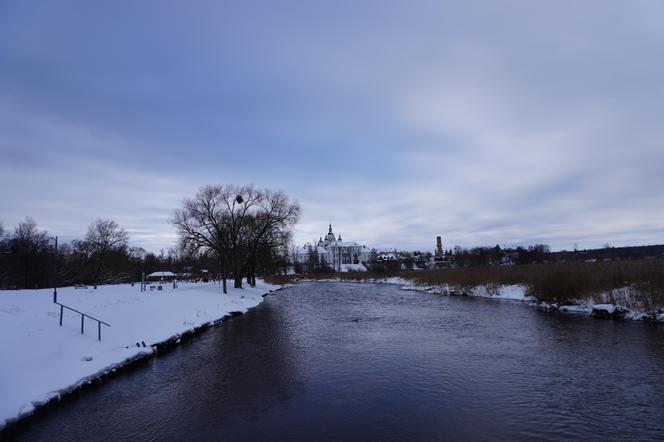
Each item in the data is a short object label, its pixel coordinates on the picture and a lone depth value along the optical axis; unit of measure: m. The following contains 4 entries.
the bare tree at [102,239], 75.88
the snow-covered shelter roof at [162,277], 71.86
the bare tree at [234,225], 45.69
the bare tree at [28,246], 58.54
